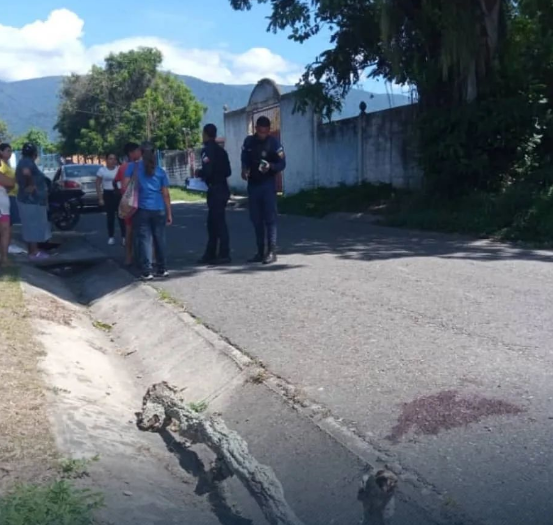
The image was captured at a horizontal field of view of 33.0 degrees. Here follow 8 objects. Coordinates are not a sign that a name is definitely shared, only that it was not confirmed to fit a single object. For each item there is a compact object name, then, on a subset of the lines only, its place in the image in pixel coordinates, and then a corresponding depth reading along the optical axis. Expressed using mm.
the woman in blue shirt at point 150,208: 11406
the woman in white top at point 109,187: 15484
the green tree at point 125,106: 56750
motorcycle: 19766
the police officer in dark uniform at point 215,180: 12203
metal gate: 32906
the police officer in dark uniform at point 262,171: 11672
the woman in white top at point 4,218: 12484
